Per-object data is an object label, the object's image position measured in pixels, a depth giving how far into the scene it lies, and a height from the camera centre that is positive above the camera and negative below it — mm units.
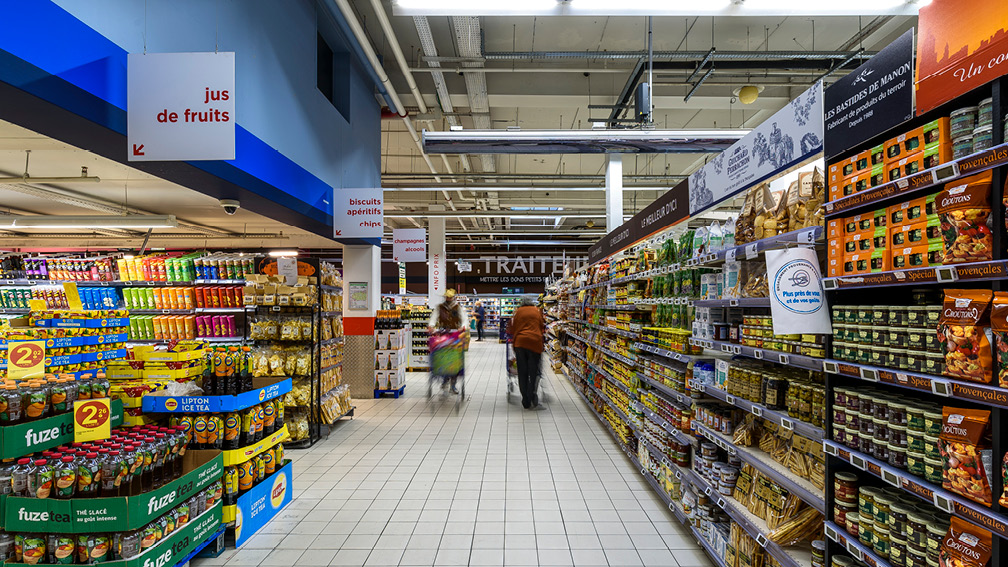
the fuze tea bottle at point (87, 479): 2711 -921
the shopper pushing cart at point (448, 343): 8500 -741
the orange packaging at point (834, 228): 2127 +272
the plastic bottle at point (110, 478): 2748 -930
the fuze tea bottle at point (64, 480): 2684 -913
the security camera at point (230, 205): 5742 +1025
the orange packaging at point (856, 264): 1978 +117
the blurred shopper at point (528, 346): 8326 -769
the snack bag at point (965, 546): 1506 -735
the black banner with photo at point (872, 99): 1834 +744
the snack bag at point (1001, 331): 1428 -99
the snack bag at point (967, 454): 1500 -465
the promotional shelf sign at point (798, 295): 2189 +1
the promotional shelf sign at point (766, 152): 2510 +826
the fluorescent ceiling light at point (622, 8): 4133 +2287
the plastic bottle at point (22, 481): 2662 -910
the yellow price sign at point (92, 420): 3033 -703
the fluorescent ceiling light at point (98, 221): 7219 +1090
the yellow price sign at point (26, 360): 3402 -431
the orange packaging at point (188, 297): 7254 +24
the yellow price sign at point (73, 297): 6884 +31
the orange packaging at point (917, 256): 1703 +127
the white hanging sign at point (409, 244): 11672 +1187
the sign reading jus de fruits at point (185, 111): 3410 +1220
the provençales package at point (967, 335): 1495 -118
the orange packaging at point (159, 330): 7324 -429
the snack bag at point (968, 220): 1508 +216
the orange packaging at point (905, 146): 1754 +509
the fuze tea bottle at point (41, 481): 2652 -911
